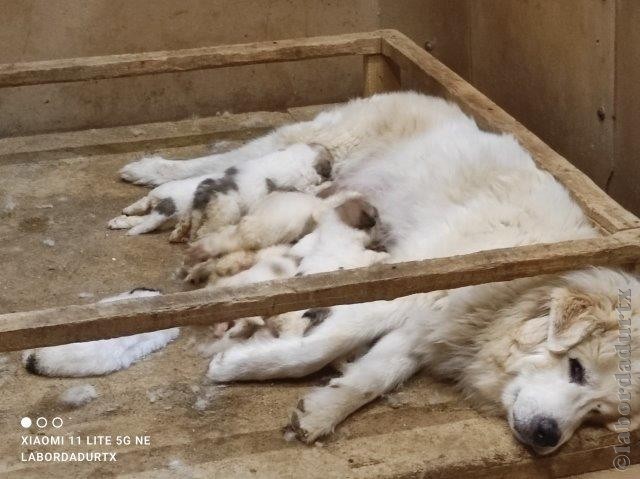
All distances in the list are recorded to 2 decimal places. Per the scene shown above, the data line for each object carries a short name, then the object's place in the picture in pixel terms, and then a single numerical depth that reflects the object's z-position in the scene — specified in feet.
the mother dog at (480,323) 10.17
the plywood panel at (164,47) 17.99
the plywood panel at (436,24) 19.13
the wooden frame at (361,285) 9.04
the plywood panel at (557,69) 14.23
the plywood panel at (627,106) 13.32
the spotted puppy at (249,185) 13.70
